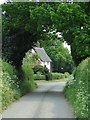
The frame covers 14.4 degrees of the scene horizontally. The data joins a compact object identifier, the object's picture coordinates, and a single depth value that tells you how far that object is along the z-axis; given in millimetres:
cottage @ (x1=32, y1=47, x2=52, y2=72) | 86375
